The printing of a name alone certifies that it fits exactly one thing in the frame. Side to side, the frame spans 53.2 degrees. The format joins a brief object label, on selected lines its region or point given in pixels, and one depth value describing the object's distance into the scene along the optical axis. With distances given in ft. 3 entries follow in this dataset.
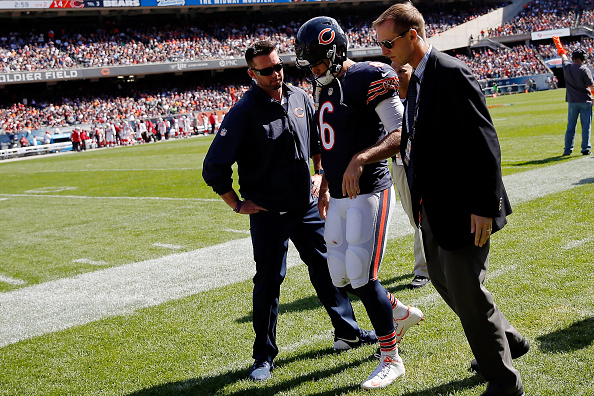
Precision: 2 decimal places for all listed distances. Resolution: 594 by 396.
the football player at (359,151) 10.86
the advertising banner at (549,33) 180.04
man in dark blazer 8.66
